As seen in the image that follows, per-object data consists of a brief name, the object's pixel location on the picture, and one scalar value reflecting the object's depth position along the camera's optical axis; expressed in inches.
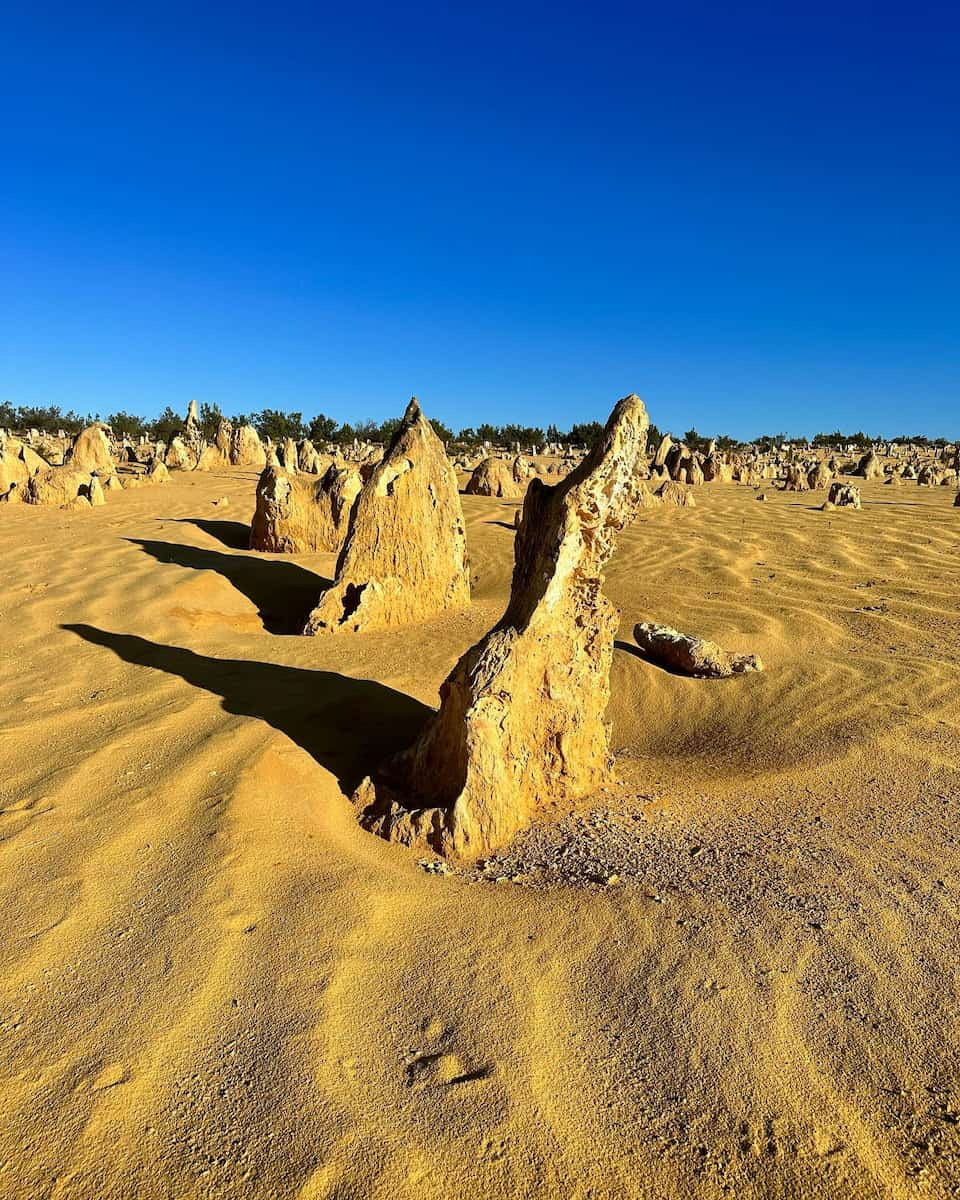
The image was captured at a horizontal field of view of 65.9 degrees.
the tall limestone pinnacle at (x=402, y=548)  242.1
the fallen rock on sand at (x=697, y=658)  201.5
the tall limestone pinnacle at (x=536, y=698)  123.7
